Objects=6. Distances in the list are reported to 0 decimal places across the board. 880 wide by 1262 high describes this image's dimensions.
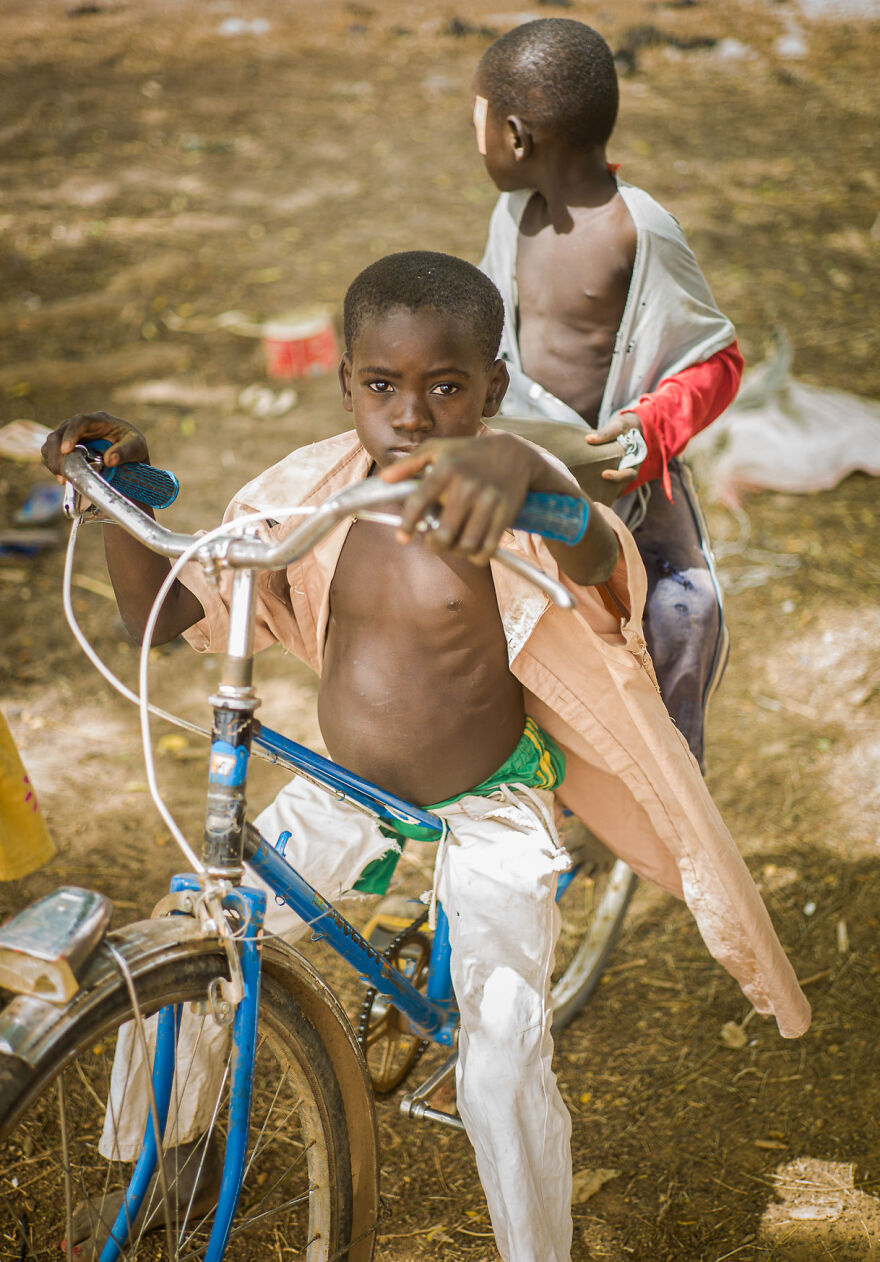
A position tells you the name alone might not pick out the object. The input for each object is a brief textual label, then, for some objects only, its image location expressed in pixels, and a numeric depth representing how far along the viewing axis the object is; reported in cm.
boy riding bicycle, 185
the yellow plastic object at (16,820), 251
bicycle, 139
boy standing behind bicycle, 251
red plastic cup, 604
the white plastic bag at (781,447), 528
